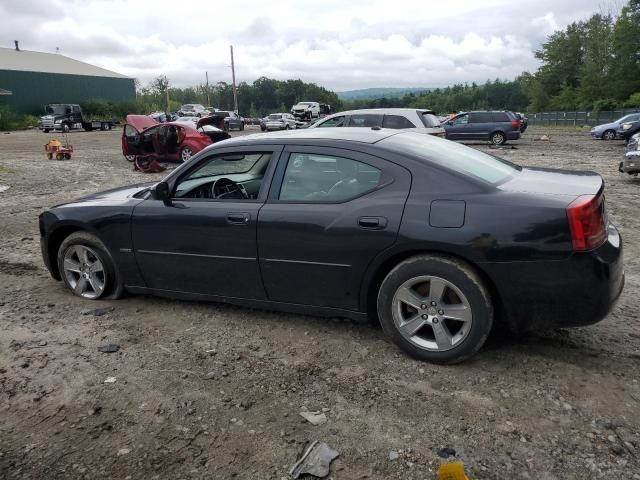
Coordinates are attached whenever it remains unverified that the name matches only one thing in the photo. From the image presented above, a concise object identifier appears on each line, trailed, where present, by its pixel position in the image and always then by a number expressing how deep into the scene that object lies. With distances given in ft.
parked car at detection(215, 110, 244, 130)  131.91
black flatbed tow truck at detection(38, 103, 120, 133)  130.21
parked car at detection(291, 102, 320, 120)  157.07
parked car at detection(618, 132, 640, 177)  36.40
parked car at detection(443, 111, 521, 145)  78.48
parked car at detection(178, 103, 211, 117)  159.35
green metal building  177.78
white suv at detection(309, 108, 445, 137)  43.50
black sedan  10.21
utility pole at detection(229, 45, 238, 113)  205.68
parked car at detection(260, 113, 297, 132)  128.06
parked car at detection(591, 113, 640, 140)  83.54
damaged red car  51.88
